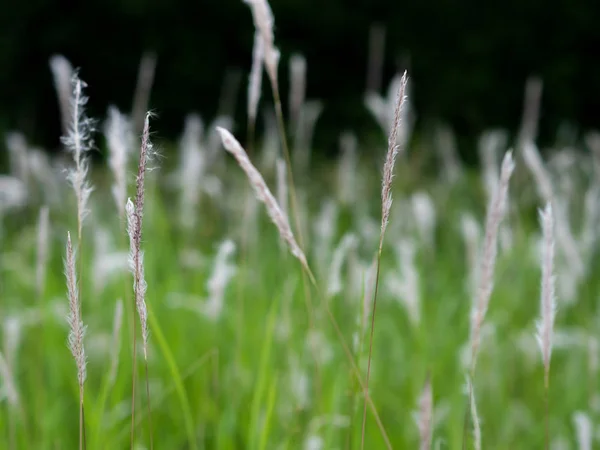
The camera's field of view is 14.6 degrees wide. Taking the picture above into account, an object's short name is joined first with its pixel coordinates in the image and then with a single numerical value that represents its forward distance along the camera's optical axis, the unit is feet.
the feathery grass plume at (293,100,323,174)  12.48
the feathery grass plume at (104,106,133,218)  6.18
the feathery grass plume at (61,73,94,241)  5.50
